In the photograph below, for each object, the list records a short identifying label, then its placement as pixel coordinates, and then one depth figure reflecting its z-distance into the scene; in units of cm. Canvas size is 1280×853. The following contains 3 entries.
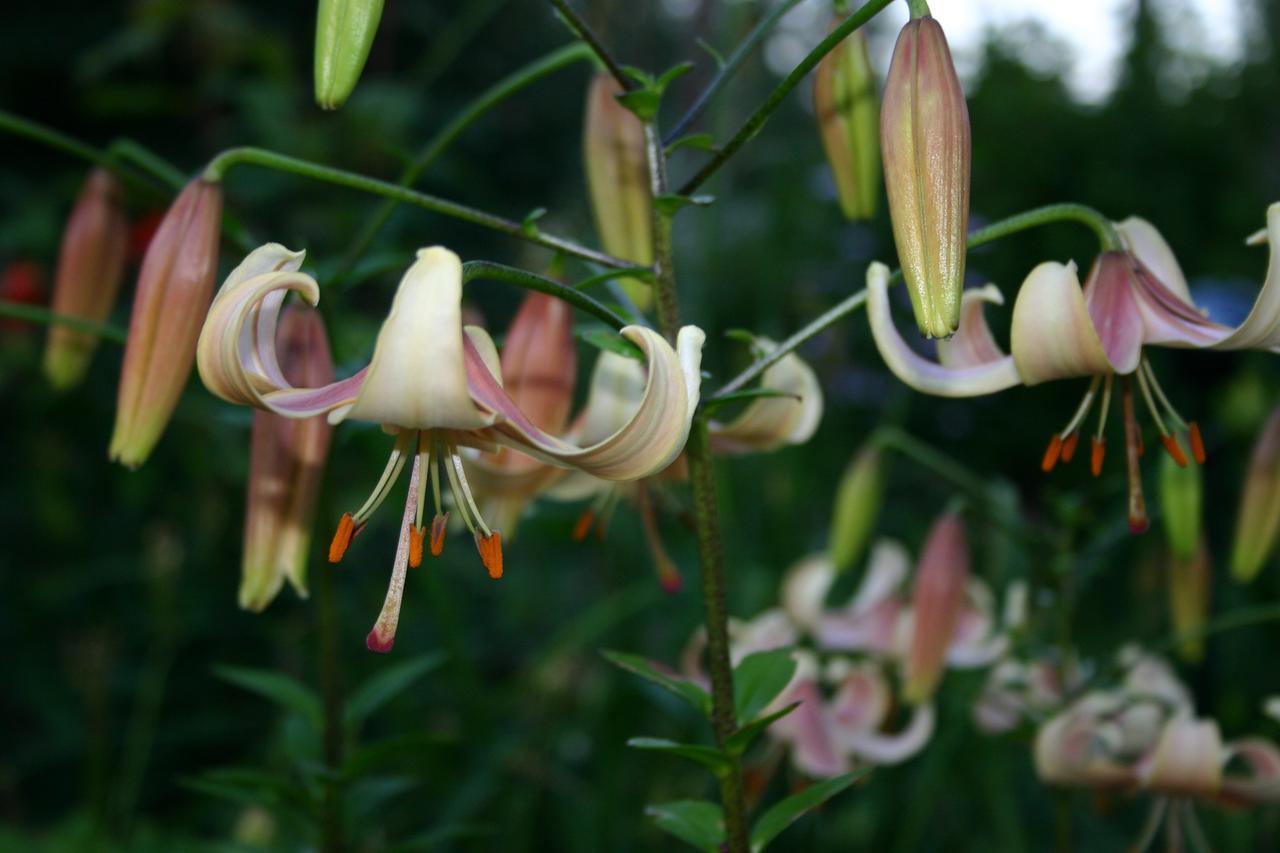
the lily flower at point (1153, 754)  44
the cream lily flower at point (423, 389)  31
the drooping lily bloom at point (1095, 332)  35
